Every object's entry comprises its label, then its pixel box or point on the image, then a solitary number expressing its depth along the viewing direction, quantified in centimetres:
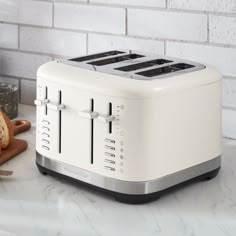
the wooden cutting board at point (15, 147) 214
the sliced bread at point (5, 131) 216
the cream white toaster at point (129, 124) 189
